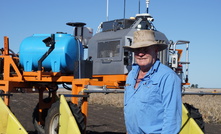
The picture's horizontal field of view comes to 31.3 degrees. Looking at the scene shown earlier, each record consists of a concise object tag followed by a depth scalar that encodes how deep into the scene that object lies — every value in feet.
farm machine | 29.12
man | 11.71
